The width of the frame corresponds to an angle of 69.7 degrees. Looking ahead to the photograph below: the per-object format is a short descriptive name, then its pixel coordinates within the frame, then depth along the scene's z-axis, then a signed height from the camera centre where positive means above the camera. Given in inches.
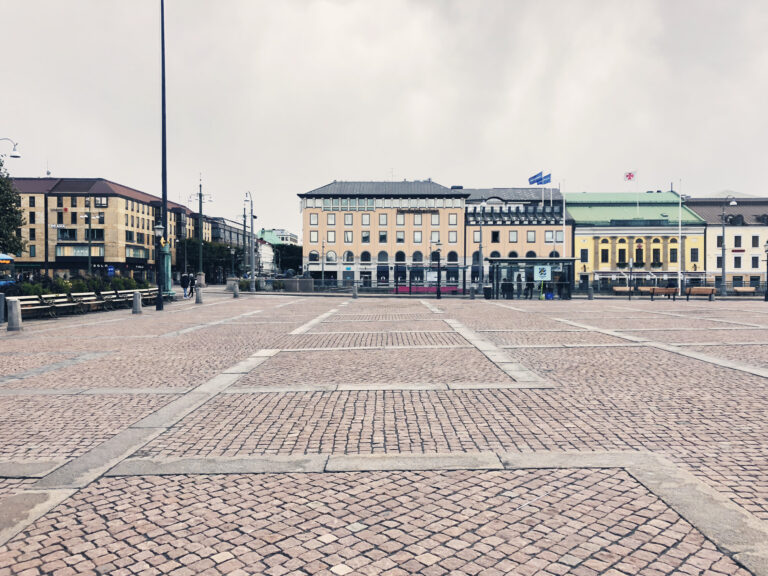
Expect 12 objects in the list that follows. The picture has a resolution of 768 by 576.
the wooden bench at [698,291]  1381.2 -38.7
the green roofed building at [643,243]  2802.7 +171.8
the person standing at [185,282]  1282.0 -10.8
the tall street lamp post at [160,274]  871.1 +5.3
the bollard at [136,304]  808.3 -38.9
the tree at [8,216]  1549.0 +178.1
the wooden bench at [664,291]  1363.2 -38.1
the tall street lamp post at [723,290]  1662.2 -43.9
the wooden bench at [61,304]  731.4 -35.7
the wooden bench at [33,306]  699.8 -36.9
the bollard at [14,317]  570.6 -40.6
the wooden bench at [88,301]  800.3 -34.3
